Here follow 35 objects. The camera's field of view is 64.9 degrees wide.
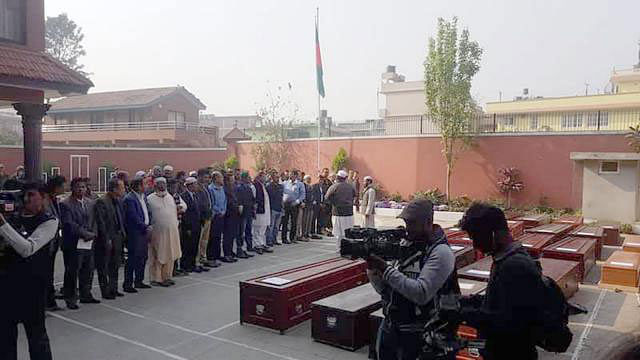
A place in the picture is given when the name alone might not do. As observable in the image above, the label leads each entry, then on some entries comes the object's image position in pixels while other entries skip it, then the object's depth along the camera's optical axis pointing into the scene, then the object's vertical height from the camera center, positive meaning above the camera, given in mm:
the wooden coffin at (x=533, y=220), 13281 -1773
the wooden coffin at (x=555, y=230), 11248 -1744
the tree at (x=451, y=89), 19359 +2538
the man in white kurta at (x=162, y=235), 8492 -1476
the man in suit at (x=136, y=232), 8062 -1362
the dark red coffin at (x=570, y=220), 13980 -1856
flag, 23438 +3756
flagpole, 23528 +196
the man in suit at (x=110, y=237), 7547 -1367
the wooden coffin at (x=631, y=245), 10641 -1887
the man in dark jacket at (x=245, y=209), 11180 -1332
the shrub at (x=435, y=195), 19562 -1641
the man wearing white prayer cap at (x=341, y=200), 11766 -1135
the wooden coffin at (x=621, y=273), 8703 -2012
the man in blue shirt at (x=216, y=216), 10281 -1371
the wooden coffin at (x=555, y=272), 7031 -1723
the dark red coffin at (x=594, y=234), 11434 -1786
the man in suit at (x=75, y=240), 7090 -1328
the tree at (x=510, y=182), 18422 -974
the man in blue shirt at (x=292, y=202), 13359 -1359
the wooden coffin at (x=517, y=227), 11448 -1686
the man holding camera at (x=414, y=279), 2988 -757
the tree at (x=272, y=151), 25641 -54
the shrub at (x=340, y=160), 22412 -379
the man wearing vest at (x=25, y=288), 4141 -1191
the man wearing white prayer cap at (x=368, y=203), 12609 -1282
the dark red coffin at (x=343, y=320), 5738 -1959
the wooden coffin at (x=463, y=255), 8542 -1759
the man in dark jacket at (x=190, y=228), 9508 -1507
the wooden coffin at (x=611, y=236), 13609 -2129
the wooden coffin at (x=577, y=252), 8812 -1753
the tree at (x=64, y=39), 52812 +11384
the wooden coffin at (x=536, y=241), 9094 -1712
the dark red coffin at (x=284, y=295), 6406 -1929
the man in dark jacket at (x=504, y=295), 2398 -673
